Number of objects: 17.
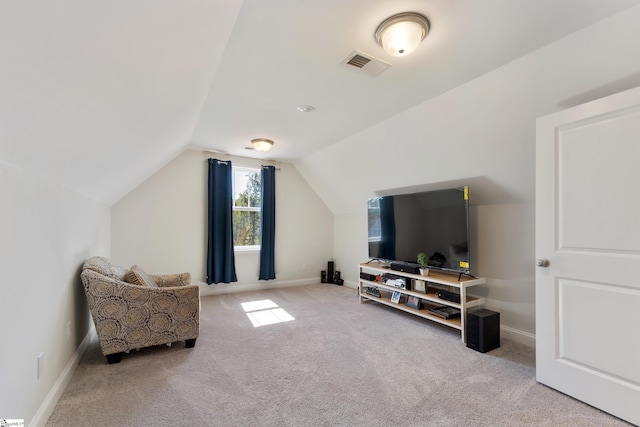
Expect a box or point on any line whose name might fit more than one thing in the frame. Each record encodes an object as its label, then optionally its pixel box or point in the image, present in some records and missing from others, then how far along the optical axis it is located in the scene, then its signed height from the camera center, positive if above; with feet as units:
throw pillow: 8.85 -1.87
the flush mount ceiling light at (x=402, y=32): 5.49 +3.69
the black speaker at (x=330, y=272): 19.06 -3.58
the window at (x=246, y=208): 17.37 +0.62
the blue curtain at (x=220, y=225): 15.83 -0.39
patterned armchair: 7.93 -2.69
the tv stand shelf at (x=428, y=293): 9.80 -3.00
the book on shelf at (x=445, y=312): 10.46 -3.49
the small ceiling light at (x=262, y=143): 13.05 +3.41
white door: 5.76 -0.77
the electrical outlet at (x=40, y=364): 5.54 -2.84
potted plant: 11.35 -1.83
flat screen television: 10.42 -0.41
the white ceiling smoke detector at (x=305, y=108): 9.64 +3.74
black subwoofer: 8.81 -3.49
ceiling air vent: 6.76 +3.79
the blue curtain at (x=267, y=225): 17.42 -0.42
